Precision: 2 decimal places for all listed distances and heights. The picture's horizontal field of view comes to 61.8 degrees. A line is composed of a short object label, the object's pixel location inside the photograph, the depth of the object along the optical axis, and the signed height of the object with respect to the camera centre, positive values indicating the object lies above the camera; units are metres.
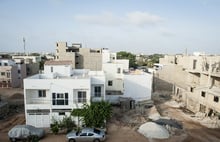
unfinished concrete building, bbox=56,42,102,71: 46.66 +0.34
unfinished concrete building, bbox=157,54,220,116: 25.95 -4.42
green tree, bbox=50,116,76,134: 19.09 -7.05
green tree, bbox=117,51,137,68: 70.69 +0.99
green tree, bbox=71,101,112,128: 19.16 -5.83
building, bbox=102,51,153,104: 28.88 -4.68
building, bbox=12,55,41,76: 52.22 -2.28
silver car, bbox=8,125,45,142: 17.38 -7.10
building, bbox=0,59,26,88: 45.22 -3.90
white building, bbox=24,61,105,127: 20.20 -4.37
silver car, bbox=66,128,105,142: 16.97 -7.24
